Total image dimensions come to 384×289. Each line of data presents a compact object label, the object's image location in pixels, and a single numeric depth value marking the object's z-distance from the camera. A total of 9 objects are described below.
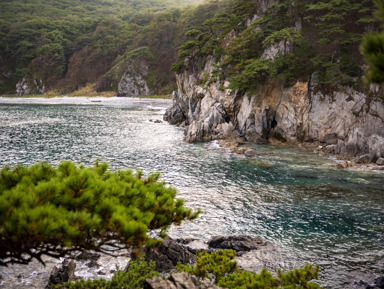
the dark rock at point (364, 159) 28.88
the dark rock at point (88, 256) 12.74
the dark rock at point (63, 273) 10.34
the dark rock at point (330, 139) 35.58
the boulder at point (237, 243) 13.89
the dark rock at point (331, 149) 33.06
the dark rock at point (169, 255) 11.59
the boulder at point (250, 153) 32.72
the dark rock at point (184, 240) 14.50
